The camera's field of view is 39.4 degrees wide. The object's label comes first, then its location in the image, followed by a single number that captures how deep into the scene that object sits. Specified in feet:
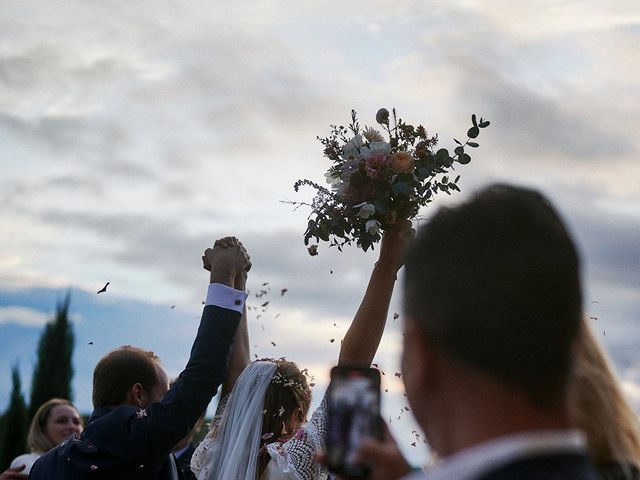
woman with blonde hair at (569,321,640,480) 8.96
